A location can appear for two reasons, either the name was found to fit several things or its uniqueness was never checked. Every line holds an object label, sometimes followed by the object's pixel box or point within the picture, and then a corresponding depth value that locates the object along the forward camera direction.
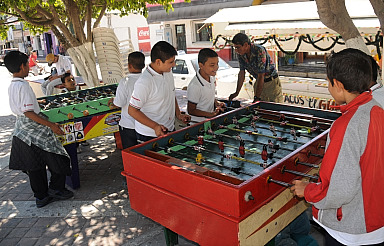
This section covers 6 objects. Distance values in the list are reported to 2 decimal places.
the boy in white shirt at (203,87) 4.61
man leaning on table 5.69
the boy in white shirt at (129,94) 5.02
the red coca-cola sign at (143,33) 31.56
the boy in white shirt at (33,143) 4.62
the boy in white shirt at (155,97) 3.91
